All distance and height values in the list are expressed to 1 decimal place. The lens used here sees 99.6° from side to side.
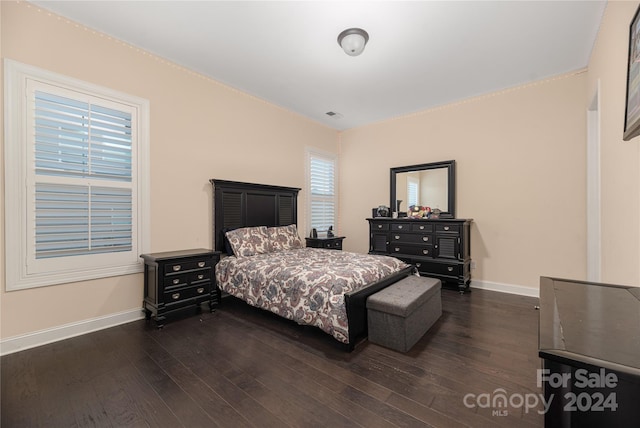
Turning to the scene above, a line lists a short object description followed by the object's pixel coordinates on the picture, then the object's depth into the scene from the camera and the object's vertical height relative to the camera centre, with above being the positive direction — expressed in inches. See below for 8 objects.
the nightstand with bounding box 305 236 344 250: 190.1 -20.5
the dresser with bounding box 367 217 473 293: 155.2 -19.2
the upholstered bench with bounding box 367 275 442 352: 89.4 -35.2
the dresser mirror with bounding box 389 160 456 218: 173.8 +18.7
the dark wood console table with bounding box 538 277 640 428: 27.9 -16.4
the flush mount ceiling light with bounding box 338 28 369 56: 104.9 +68.5
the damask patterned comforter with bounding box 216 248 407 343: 93.3 -26.3
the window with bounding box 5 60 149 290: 92.3 +13.2
